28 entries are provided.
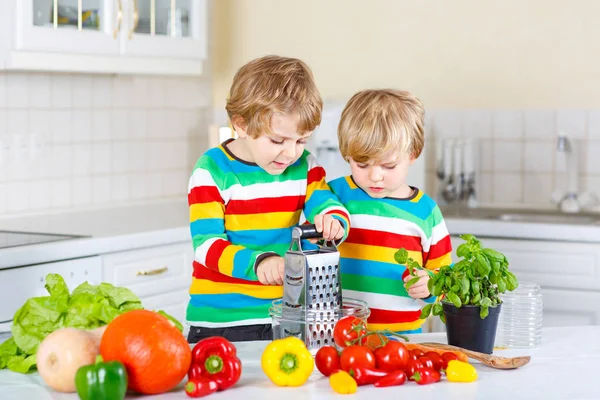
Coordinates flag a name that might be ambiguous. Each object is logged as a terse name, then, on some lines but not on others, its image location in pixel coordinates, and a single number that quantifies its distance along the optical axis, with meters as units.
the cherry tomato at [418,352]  2.40
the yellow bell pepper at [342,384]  2.27
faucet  4.72
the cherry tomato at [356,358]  2.33
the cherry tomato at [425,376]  2.34
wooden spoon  2.45
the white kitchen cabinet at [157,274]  3.99
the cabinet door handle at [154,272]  4.10
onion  2.25
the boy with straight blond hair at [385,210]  2.86
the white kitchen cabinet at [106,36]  4.01
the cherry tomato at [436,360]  2.39
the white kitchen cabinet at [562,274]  4.19
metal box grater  2.48
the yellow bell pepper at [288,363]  2.32
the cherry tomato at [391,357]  2.35
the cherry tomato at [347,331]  2.41
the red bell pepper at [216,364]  2.30
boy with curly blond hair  2.79
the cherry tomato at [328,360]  2.35
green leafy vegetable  2.41
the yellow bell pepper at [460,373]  2.35
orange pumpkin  2.22
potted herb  2.52
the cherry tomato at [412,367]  2.35
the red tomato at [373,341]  2.39
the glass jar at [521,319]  2.66
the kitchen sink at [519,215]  4.54
